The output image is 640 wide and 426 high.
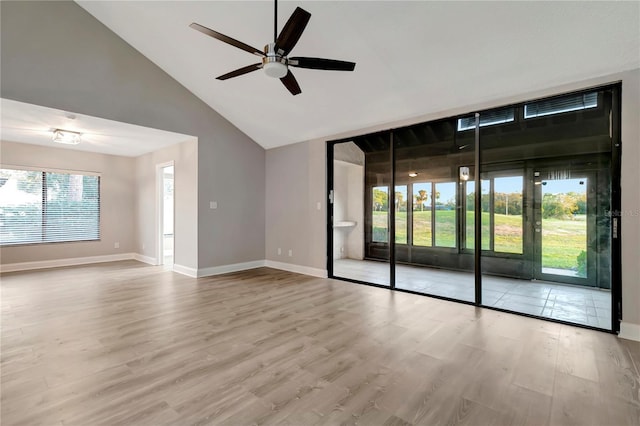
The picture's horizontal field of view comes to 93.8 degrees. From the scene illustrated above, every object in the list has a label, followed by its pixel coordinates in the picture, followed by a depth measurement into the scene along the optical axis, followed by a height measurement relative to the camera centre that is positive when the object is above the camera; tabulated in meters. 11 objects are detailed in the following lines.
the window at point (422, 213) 4.57 -0.01
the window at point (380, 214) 4.94 -0.02
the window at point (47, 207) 5.91 +0.11
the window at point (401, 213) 4.76 -0.01
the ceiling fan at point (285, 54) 2.28 +1.35
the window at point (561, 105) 3.26 +1.24
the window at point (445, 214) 4.30 -0.02
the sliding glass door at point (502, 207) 3.27 +0.07
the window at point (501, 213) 3.83 +0.00
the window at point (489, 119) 3.78 +1.23
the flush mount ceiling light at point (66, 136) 5.04 +1.29
